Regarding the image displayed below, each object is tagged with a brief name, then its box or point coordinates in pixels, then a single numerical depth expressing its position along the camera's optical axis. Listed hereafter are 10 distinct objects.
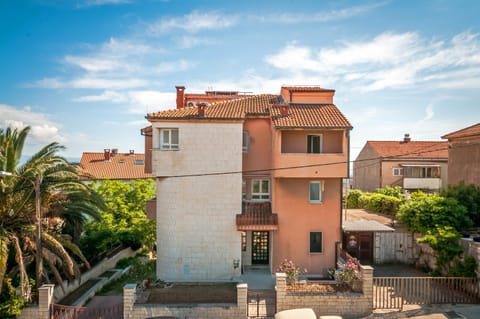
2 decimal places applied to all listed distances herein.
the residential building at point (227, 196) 17.16
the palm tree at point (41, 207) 13.08
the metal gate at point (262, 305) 13.07
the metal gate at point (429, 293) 13.56
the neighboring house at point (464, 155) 23.77
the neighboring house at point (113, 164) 47.19
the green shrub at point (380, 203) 24.30
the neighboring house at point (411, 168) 37.88
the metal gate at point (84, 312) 12.70
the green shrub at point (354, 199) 31.33
